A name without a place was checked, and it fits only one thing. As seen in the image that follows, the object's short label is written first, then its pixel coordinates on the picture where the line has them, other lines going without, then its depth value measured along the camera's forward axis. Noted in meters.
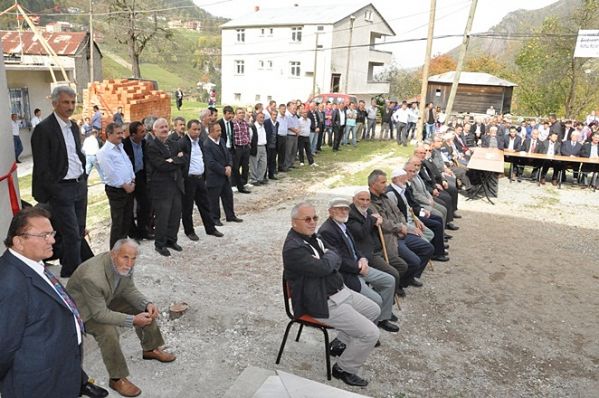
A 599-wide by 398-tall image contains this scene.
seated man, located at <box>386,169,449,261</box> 6.14
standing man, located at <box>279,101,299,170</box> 12.38
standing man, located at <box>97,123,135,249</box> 5.47
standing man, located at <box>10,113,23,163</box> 12.57
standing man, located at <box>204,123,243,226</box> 7.27
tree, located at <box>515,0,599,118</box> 28.16
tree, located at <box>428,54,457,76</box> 56.34
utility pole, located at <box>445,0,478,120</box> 15.95
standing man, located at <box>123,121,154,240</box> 6.04
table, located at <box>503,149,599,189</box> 12.27
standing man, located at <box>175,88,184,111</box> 30.59
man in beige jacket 3.34
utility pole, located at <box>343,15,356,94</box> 36.34
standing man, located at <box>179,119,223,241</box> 6.50
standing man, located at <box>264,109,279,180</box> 10.98
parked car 20.72
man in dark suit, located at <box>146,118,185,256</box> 5.84
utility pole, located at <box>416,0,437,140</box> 15.91
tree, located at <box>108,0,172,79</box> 35.16
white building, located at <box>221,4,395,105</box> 36.12
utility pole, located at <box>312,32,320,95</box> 34.00
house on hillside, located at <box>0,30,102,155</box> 15.80
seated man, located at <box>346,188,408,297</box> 4.79
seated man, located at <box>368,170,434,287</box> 5.43
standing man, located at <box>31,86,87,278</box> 4.28
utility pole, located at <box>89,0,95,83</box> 24.97
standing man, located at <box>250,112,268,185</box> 10.32
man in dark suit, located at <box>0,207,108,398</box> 2.30
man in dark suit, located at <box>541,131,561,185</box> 12.77
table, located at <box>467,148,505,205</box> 10.73
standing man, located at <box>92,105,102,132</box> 15.05
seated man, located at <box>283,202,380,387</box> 3.79
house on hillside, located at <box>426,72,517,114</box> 33.59
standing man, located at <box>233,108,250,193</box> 9.51
